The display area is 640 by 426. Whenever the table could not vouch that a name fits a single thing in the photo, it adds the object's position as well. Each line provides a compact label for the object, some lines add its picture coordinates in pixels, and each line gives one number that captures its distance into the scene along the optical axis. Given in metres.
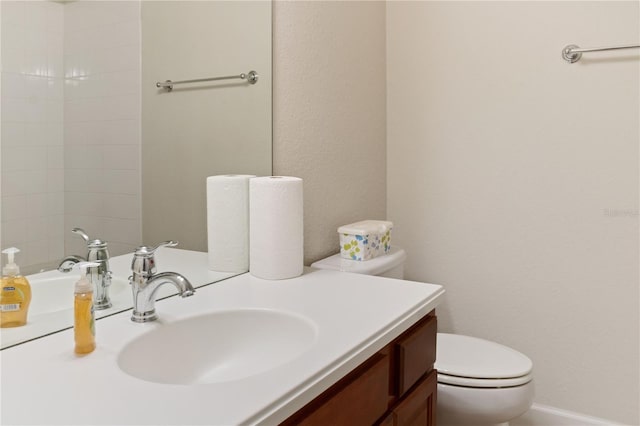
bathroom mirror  0.96
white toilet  1.54
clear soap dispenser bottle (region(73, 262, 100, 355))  0.88
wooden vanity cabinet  0.88
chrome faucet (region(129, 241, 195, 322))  1.05
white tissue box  1.74
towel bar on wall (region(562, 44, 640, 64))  1.76
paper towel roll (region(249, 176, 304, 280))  1.38
